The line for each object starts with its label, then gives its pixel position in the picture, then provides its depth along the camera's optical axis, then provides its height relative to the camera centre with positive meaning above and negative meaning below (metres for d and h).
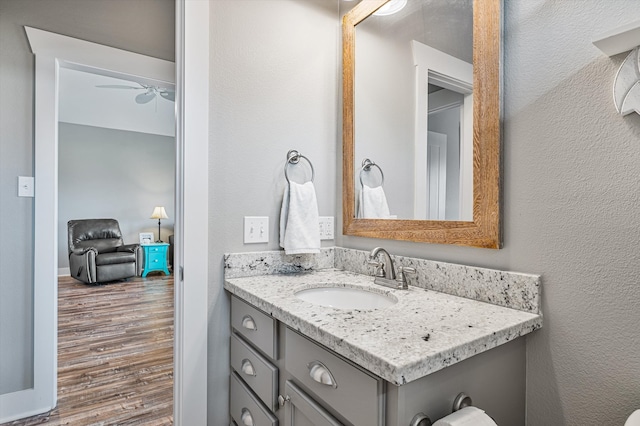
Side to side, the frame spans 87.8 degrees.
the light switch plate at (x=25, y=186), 1.84 +0.15
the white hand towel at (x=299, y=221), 1.47 -0.03
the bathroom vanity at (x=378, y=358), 0.66 -0.34
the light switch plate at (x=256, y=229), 1.44 -0.07
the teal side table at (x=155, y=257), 5.96 -0.80
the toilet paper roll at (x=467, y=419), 0.63 -0.40
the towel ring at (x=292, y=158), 1.54 +0.26
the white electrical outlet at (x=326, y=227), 1.66 -0.07
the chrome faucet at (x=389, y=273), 1.22 -0.23
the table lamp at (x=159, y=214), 6.52 -0.02
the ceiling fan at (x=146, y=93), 4.04 +1.51
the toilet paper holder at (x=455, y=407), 0.66 -0.42
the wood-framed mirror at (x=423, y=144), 1.03 +0.27
